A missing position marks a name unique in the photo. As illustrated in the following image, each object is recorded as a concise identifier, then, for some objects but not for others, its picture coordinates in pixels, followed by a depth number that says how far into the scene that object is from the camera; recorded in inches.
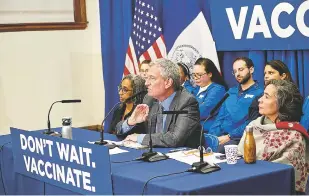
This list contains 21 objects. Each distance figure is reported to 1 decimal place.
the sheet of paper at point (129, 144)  155.7
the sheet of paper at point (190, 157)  131.4
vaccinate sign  123.4
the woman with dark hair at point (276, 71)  198.5
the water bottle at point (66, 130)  161.5
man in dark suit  156.3
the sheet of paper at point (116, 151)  149.0
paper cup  126.3
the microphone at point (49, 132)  176.4
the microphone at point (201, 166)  120.2
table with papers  111.7
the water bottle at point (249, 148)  126.9
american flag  277.4
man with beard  211.5
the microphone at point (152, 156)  135.2
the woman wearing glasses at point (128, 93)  205.3
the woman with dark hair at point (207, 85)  229.0
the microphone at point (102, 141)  158.6
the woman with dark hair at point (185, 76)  248.2
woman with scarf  143.6
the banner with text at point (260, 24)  206.8
